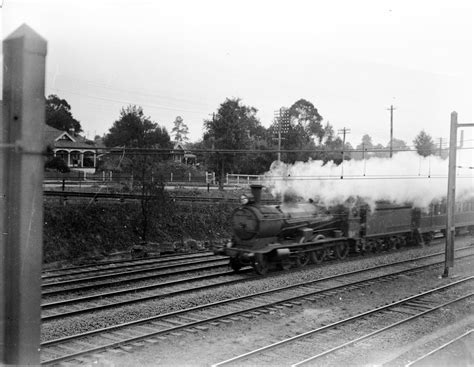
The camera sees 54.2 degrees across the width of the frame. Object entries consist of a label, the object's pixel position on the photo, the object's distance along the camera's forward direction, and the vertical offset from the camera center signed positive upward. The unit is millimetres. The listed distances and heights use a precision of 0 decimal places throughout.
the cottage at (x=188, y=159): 44069 +1453
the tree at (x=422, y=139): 43528 +4214
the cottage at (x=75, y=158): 39844 +1009
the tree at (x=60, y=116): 57000 +6681
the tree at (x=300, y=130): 37000 +5324
